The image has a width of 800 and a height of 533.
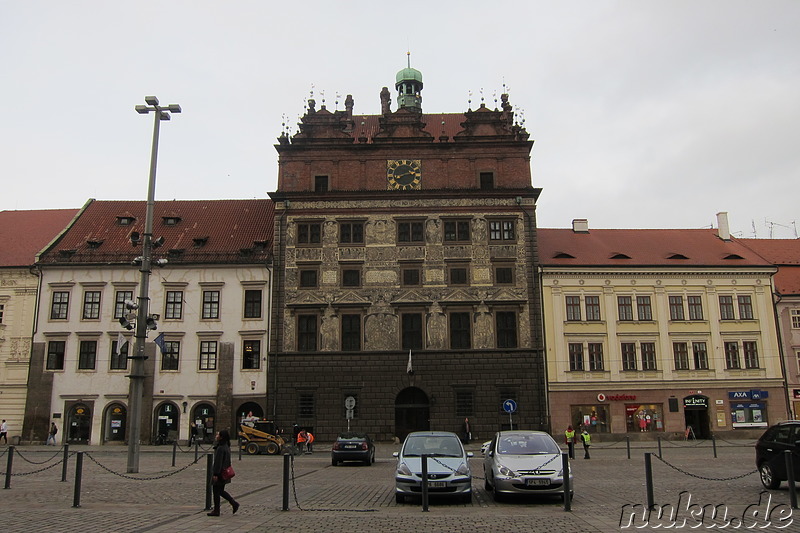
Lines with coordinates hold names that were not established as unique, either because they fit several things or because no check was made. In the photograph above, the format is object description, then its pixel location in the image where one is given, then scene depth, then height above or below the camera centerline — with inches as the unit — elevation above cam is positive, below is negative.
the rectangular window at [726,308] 1745.8 +221.4
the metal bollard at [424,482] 561.9 -69.4
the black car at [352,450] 1091.9 -79.9
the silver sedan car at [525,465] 595.8 -60.8
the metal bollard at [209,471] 565.6 -57.3
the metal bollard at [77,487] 584.1 -71.4
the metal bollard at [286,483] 568.7 -68.2
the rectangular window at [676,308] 1740.9 +222.4
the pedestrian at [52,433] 1631.4 -69.3
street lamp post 886.4 +113.2
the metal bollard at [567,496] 554.6 -80.1
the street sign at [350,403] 1589.6 -7.4
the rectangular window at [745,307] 1752.0 +224.0
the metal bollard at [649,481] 540.4 -67.5
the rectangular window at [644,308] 1738.4 +223.1
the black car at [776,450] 647.8 -55.1
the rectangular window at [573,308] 1722.4 +223.4
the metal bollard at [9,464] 725.1 -64.0
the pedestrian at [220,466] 540.1 -51.2
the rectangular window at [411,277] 1708.9 +304.2
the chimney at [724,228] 1934.1 +469.9
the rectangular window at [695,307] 1743.4 +224.6
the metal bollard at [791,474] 542.0 -64.9
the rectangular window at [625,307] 1736.0 +224.6
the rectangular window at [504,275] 1710.1 +306.0
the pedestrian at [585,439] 1184.3 -74.2
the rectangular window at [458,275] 1708.9 +307.6
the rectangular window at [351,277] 1710.1 +306.2
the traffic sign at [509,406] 1518.2 -18.4
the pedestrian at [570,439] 1168.8 -74.3
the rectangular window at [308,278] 1713.8 +306.1
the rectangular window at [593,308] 1727.4 +223.5
